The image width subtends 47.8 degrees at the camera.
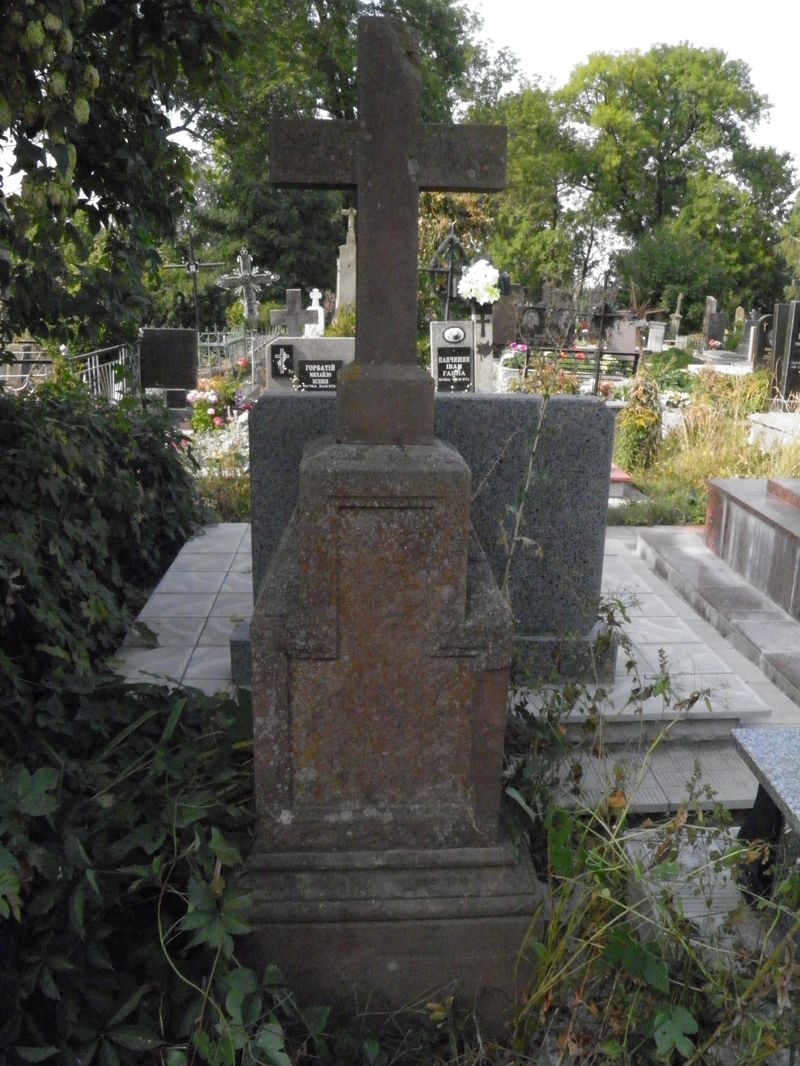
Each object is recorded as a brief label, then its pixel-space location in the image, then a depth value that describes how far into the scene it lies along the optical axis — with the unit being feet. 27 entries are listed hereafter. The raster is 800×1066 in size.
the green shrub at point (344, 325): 48.62
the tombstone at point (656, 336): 82.02
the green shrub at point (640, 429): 30.30
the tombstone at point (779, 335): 41.70
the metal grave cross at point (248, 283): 69.10
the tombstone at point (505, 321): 53.67
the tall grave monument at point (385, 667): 7.29
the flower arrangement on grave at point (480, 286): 33.12
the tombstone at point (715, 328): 92.89
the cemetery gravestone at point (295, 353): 35.04
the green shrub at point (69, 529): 11.75
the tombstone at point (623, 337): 70.64
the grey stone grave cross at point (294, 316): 59.06
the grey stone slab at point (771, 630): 15.64
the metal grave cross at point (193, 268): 61.93
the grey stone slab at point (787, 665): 14.39
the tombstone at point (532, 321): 64.28
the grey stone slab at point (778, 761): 7.84
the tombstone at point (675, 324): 98.12
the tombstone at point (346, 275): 57.16
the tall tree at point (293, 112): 22.34
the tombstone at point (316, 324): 55.77
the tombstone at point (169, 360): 38.32
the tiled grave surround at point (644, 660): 11.79
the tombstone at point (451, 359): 32.08
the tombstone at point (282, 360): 35.09
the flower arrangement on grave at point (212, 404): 33.22
